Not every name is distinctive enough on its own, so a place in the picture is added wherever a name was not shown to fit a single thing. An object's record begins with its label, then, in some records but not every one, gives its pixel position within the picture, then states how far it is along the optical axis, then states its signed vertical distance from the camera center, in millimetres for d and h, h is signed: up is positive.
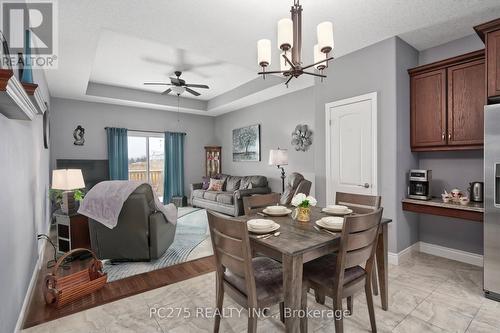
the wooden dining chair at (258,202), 2469 -390
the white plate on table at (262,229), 1771 -464
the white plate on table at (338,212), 2260 -444
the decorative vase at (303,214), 2102 -426
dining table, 1492 -553
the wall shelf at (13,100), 1134 +360
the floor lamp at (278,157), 5145 +123
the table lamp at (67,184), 3246 -239
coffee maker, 3049 -278
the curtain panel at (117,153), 6195 +294
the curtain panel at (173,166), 7082 -50
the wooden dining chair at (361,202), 2366 -397
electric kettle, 2760 -330
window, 6707 +203
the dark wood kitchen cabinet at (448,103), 2766 +672
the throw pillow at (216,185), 6555 -551
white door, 3264 +228
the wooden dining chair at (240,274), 1500 -760
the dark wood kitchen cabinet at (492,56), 2289 +952
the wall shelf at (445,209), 2572 -520
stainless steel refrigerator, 2238 -358
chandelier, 1918 +929
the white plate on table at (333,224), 1816 -448
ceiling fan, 4539 +1439
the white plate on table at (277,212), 2279 -444
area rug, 2944 -1210
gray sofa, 5438 -707
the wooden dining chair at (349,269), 1604 -775
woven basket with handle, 2236 -1113
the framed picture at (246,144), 6508 +526
